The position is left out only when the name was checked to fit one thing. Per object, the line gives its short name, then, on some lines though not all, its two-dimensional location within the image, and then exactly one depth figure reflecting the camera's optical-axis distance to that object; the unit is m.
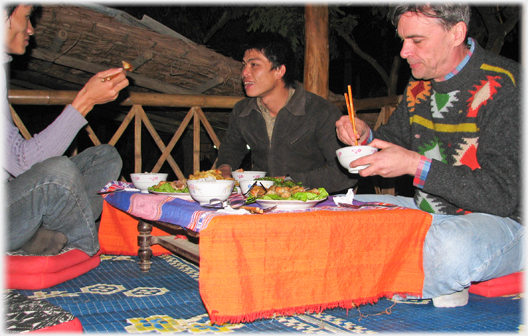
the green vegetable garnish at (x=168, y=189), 1.81
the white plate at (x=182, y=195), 1.71
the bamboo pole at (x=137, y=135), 3.56
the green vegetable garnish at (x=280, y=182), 1.77
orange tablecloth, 1.16
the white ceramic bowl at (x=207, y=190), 1.51
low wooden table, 1.90
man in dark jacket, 2.86
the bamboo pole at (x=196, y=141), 3.84
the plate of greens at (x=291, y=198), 1.40
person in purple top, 1.82
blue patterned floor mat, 1.47
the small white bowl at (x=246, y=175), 2.12
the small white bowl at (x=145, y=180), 1.97
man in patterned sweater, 1.47
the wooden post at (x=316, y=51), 3.67
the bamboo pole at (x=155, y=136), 3.61
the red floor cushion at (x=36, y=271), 1.90
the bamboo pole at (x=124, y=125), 3.54
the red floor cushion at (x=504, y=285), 1.80
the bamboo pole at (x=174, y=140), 3.74
